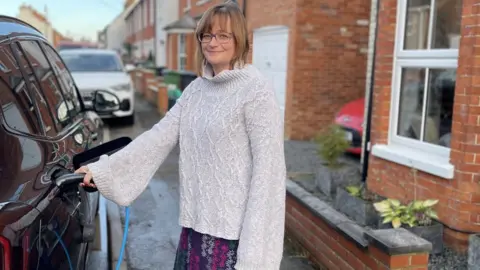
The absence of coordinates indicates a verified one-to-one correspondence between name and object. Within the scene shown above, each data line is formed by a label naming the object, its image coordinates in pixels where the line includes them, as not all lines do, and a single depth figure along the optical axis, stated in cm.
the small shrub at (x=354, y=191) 425
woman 203
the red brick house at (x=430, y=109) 352
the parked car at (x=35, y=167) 182
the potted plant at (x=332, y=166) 479
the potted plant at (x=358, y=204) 395
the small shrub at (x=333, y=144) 493
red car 712
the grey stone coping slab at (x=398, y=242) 294
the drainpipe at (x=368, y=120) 528
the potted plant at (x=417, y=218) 354
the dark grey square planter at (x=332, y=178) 476
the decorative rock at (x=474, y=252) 306
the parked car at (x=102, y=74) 1092
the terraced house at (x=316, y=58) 848
